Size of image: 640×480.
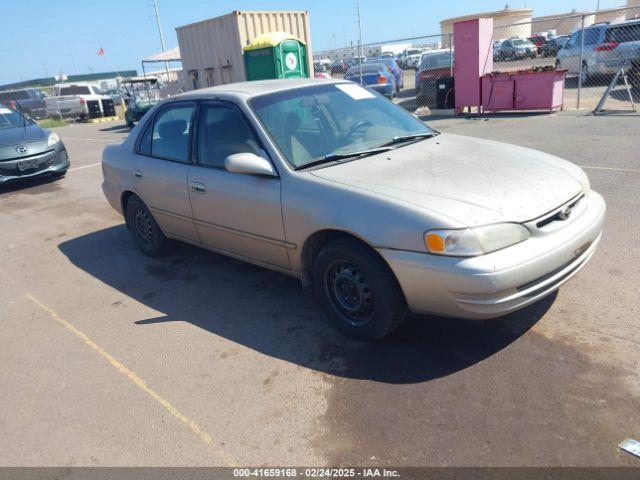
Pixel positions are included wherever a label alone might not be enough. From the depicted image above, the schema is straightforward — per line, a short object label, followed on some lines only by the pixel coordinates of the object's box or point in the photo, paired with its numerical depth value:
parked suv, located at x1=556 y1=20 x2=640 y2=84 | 15.91
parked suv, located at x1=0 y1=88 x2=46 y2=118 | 31.44
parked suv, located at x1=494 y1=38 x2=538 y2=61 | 30.67
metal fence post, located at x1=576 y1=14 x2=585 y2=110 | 12.28
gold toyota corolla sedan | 2.93
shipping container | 14.56
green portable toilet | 13.71
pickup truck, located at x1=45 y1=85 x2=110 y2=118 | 26.96
